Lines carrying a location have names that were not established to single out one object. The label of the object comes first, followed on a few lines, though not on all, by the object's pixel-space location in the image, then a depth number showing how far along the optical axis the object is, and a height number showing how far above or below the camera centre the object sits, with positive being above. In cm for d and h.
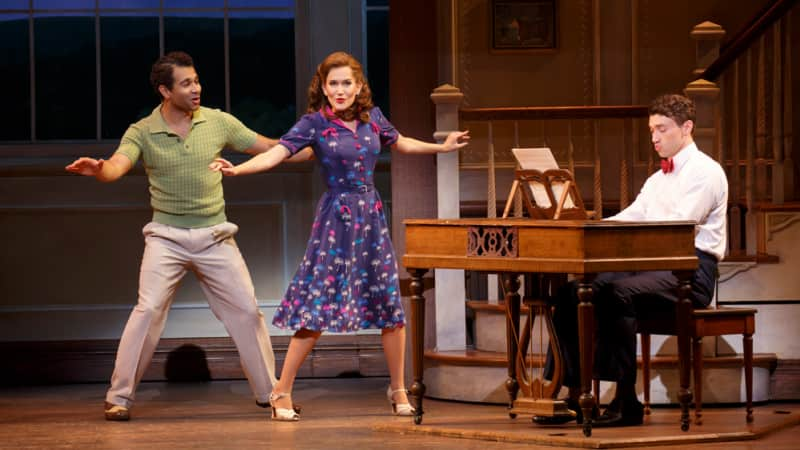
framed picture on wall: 1430 +85
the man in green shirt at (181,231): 1108 -20
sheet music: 1006 +6
